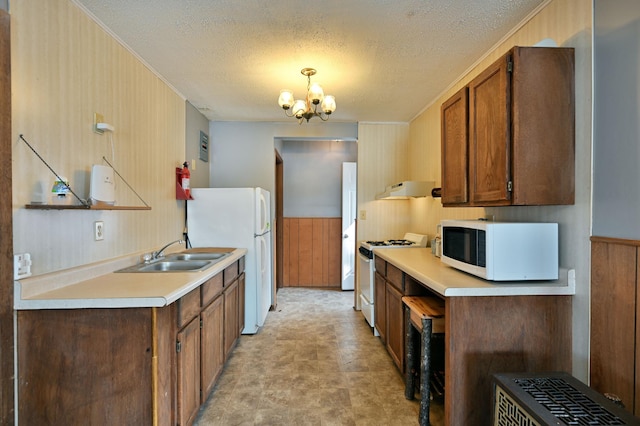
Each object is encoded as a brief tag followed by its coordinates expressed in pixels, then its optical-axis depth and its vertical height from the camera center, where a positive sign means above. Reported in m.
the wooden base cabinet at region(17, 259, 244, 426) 1.41 -0.69
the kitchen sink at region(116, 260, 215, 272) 2.30 -0.42
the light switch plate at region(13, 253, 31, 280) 1.38 -0.24
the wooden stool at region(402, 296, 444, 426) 1.87 -0.75
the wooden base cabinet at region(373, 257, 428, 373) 2.38 -0.79
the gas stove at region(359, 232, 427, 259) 3.38 -0.37
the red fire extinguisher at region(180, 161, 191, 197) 3.06 +0.30
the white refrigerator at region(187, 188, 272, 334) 3.22 -0.15
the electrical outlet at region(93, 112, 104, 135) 1.87 +0.52
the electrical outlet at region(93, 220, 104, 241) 1.88 -0.12
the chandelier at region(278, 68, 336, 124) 2.36 +0.81
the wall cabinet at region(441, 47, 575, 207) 1.61 +0.42
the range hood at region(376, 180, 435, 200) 3.20 +0.21
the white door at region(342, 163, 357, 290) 4.96 -0.20
